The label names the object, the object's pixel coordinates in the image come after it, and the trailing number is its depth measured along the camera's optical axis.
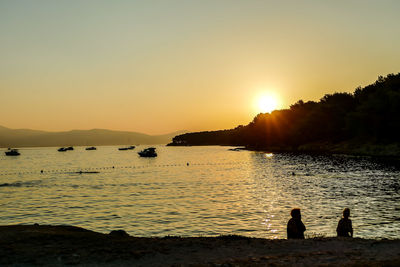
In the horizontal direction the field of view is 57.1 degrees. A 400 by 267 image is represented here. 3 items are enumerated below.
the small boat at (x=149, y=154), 174.88
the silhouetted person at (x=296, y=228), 18.69
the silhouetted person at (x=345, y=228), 19.42
